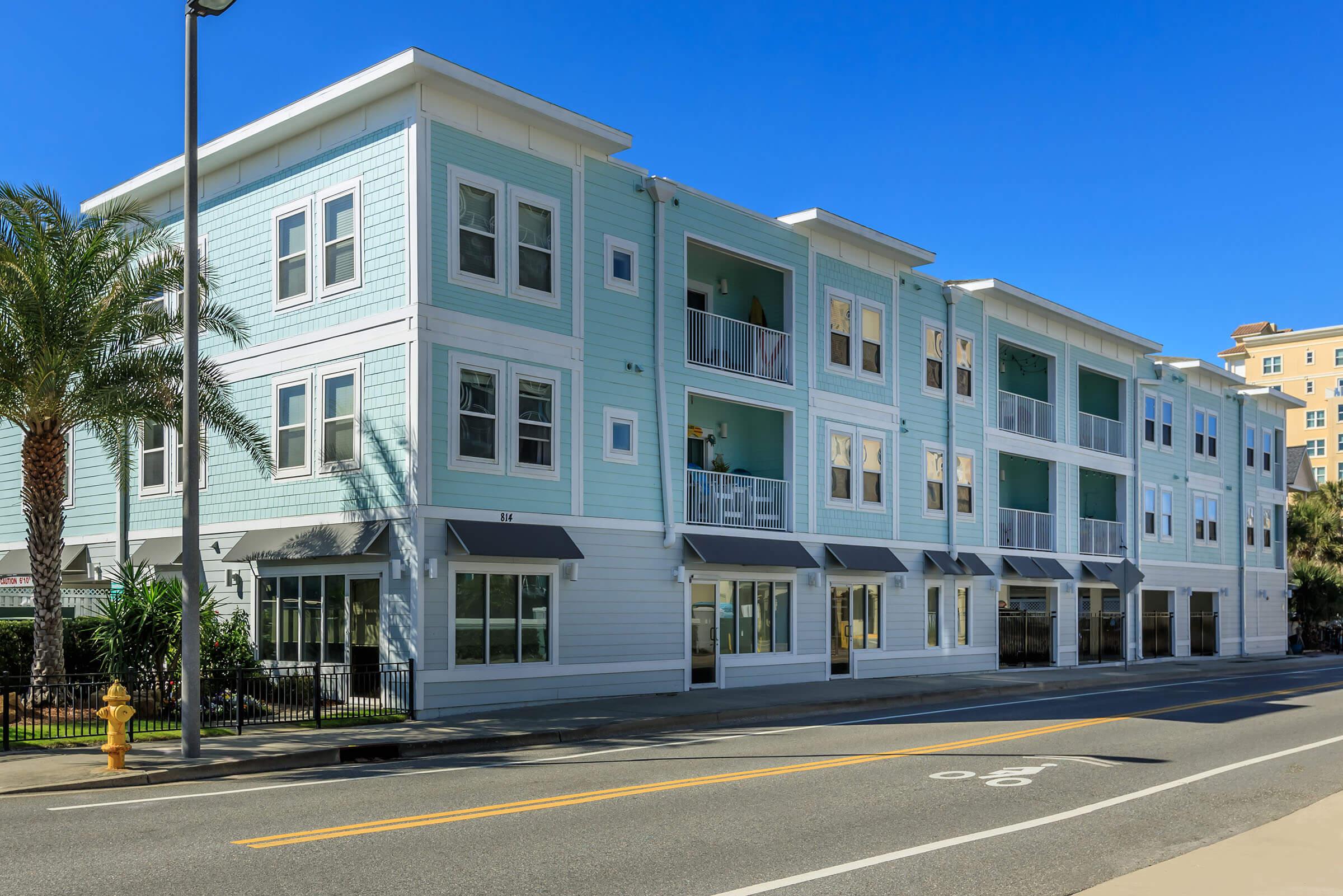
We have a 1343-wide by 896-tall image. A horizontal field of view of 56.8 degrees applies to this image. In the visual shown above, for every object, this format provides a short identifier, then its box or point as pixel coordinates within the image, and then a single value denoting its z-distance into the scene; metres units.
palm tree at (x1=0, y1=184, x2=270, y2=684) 18.64
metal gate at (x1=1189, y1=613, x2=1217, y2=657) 44.50
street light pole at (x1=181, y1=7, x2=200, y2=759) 14.44
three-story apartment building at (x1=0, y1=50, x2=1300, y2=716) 20.67
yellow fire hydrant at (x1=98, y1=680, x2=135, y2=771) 13.58
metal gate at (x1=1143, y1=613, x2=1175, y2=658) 41.22
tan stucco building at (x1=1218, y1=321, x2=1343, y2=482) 101.31
